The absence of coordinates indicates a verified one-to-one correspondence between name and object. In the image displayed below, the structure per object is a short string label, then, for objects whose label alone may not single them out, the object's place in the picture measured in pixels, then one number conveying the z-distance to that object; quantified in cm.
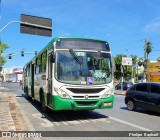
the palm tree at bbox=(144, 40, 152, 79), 3884
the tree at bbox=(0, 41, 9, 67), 3761
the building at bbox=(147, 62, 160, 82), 4804
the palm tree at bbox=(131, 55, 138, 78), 4920
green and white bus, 565
